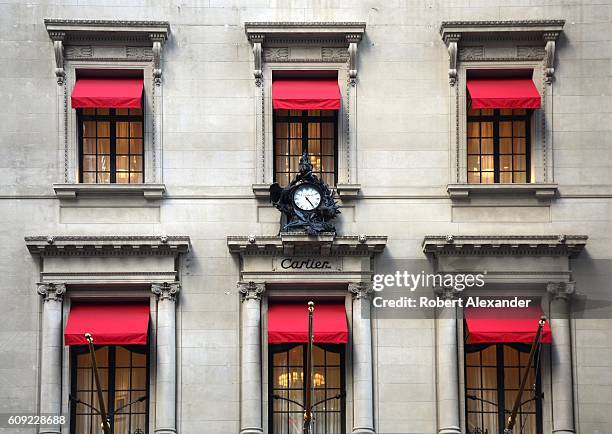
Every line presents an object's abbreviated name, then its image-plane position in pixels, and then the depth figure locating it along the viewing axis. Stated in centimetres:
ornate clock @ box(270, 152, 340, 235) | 4062
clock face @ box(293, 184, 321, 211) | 4075
